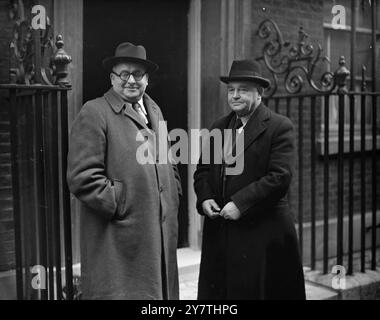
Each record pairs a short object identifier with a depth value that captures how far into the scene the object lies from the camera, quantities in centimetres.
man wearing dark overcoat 308
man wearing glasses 278
